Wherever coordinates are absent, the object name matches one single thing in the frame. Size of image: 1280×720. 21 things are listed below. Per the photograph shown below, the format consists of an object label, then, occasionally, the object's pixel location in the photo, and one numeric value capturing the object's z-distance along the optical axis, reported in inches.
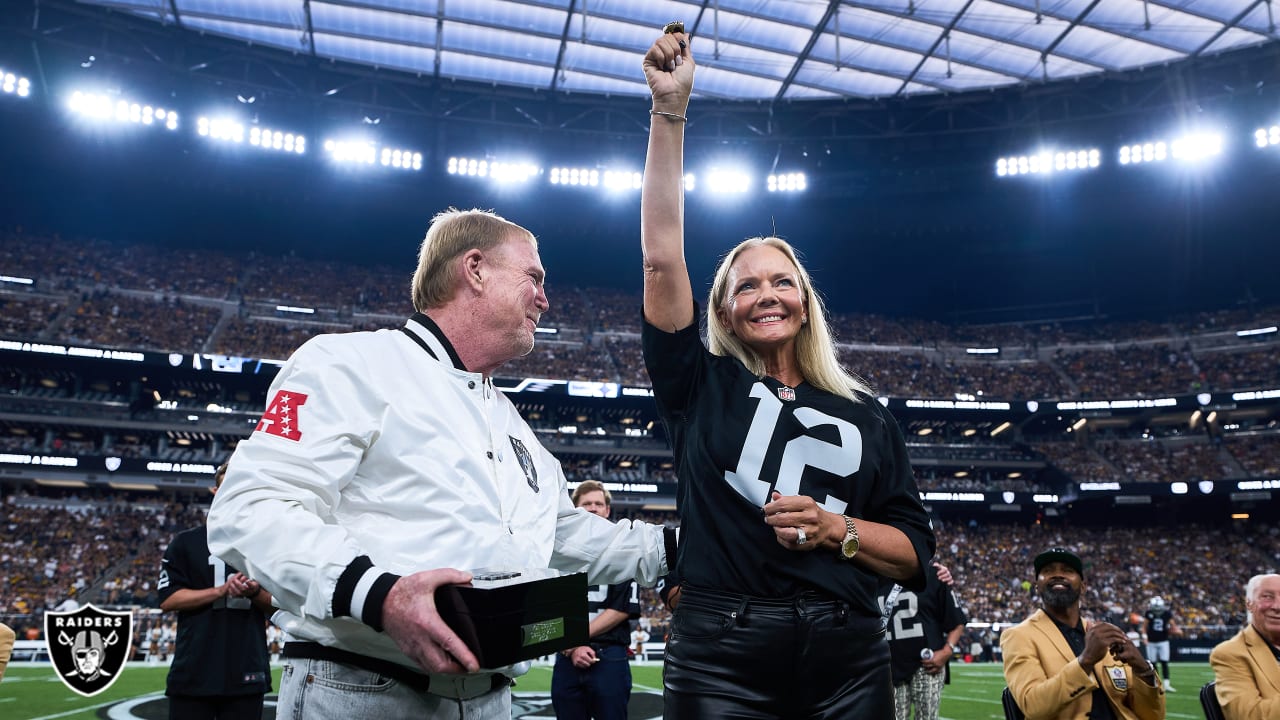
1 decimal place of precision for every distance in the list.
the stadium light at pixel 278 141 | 1298.0
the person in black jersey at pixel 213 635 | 181.3
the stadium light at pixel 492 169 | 1395.2
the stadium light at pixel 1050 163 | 1317.7
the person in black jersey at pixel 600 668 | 220.4
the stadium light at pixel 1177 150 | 1254.9
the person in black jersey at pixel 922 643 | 261.9
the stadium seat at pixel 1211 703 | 187.5
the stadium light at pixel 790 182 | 1432.1
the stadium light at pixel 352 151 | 1337.4
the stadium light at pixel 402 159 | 1360.7
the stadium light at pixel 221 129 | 1257.4
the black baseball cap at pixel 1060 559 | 177.5
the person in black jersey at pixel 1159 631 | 627.5
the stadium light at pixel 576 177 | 1427.2
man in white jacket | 62.5
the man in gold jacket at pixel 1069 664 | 147.4
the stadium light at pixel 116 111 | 1192.2
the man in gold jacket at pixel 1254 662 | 177.6
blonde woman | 79.3
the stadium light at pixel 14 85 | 1145.4
